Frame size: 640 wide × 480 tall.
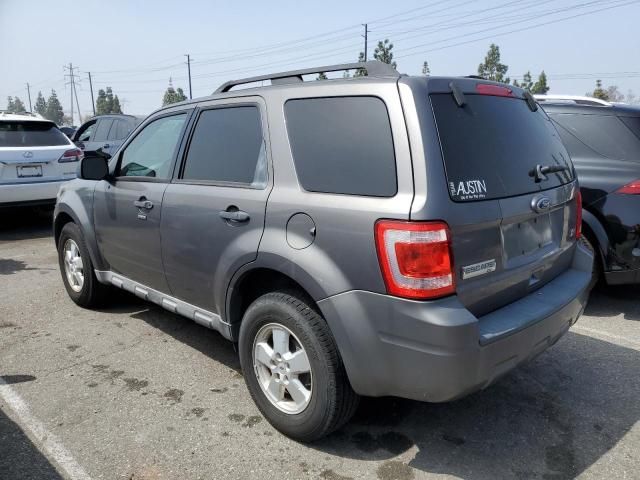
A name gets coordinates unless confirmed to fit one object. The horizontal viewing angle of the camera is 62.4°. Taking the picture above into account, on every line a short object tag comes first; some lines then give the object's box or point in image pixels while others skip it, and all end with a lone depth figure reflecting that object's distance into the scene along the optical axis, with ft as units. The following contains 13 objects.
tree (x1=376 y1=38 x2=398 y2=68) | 147.13
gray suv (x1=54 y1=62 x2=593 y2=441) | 7.44
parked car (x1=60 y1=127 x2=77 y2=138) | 84.74
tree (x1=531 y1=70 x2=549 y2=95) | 175.92
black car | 14.44
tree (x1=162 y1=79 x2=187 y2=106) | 253.85
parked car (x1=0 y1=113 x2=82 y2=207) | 25.16
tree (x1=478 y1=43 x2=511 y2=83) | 188.85
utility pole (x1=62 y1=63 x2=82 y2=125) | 318.24
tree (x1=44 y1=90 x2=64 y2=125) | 438.77
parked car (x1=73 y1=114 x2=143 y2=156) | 38.65
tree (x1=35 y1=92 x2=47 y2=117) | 469.57
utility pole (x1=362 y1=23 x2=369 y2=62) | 158.96
